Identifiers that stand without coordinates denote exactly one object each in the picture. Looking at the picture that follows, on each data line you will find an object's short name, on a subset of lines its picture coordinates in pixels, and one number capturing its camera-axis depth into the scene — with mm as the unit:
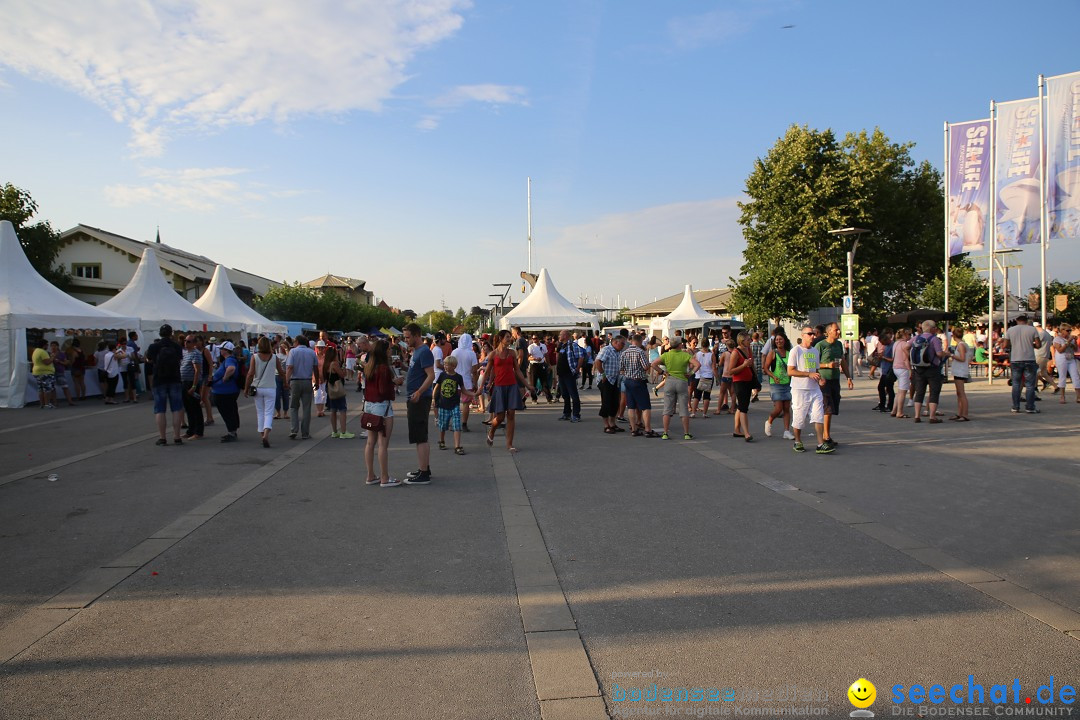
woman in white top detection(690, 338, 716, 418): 15414
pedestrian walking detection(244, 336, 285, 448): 11305
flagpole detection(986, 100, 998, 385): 23734
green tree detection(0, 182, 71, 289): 33812
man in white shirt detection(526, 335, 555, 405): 18484
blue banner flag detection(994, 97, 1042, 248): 22547
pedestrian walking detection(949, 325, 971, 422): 13312
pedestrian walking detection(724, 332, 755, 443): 11625
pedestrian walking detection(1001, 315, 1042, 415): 13922
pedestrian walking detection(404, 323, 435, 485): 8352
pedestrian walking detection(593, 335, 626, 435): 12969
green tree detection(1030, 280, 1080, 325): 53125
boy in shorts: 10320
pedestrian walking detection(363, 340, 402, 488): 8047
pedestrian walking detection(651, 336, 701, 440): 11945
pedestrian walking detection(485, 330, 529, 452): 10875
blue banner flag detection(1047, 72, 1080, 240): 20406
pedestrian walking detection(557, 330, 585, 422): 14836
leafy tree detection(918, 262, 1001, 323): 48312
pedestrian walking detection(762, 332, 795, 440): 11164
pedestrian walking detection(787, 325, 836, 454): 9922
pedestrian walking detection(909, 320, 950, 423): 12898
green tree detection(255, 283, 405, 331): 52688
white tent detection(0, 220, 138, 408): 18312
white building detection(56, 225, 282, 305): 43594
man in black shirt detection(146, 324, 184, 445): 11422
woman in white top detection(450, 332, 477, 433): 14102
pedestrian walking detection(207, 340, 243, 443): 11406
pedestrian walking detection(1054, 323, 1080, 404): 15797
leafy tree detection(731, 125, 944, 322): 34812
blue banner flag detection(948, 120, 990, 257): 24453
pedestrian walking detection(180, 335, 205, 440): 11953
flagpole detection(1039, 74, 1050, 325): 22219
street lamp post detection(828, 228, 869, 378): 26219
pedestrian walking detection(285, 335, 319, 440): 12172
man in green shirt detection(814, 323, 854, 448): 12340
